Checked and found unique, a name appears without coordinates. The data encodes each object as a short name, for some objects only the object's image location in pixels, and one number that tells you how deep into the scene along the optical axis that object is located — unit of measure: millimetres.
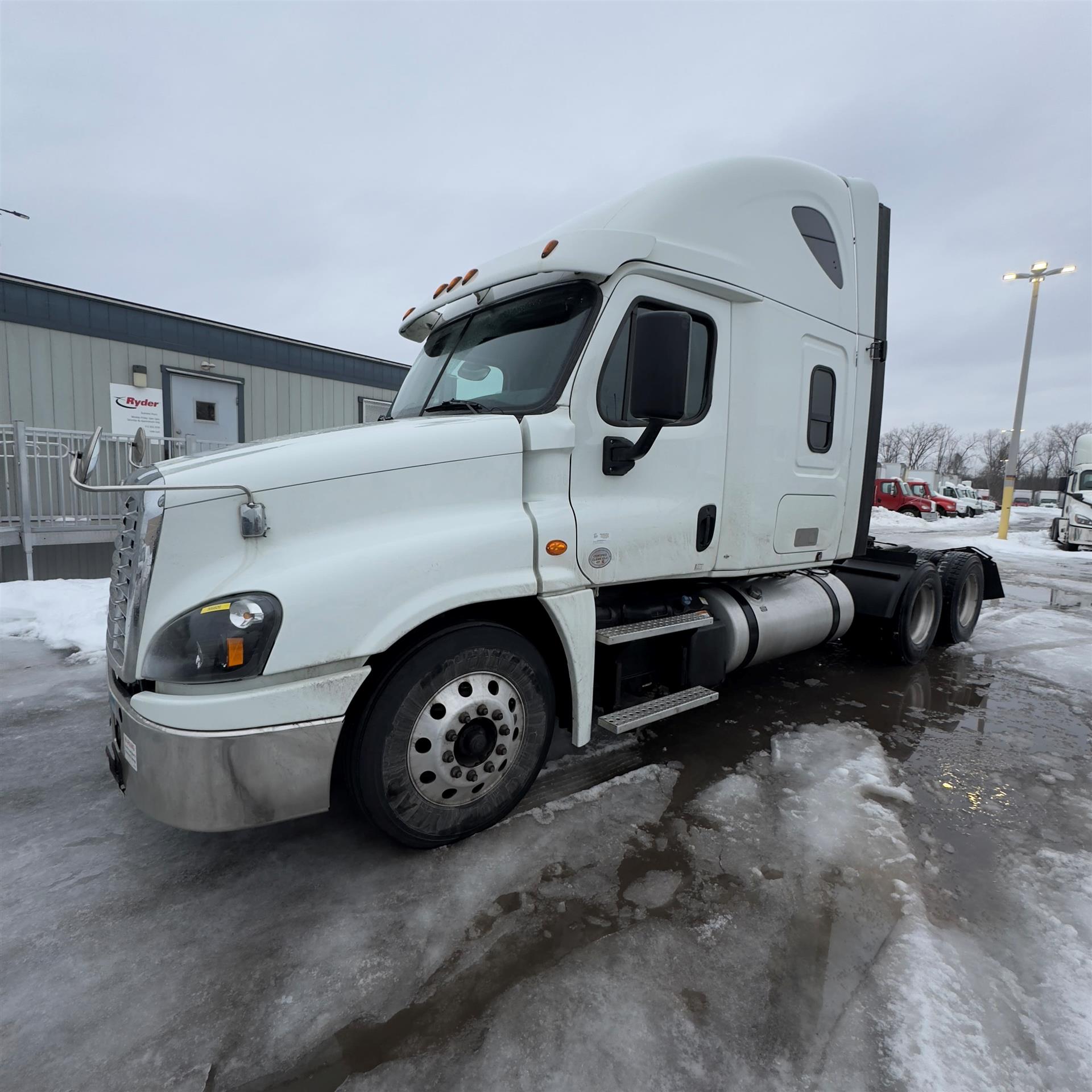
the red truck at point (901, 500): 29500
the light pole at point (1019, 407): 17281
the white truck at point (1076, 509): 17875
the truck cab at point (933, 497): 30609
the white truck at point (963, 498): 34781
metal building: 8367
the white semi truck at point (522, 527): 2252
